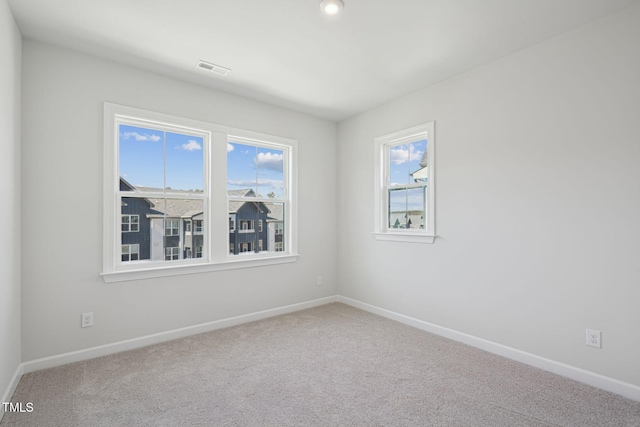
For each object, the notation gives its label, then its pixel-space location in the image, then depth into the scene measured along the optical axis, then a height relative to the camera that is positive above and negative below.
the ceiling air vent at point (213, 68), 2.90 +1.37
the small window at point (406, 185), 3.45 +0.35
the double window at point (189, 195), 2.94 +0.21
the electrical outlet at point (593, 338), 2.31 -0.90
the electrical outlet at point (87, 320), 2.70 -0.89
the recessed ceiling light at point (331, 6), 2.09 +1.39
